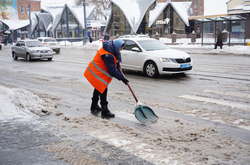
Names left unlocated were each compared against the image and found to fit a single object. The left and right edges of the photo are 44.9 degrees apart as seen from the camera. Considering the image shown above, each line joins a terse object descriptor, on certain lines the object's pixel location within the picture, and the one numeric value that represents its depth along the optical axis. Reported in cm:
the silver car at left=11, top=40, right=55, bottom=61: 2062
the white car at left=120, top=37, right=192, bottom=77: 1116
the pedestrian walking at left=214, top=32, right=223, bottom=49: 2531
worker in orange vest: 574
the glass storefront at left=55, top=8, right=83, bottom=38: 6494
